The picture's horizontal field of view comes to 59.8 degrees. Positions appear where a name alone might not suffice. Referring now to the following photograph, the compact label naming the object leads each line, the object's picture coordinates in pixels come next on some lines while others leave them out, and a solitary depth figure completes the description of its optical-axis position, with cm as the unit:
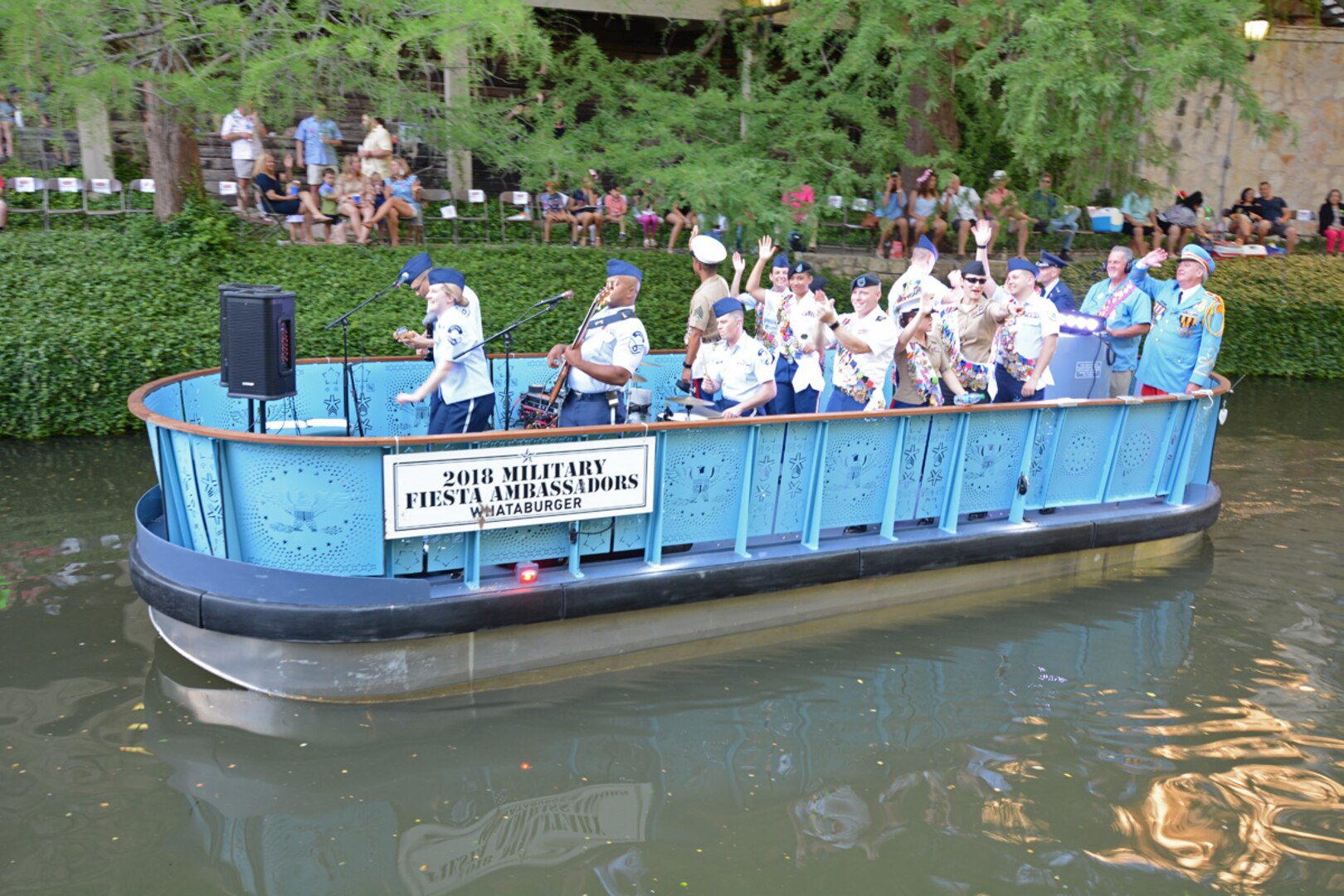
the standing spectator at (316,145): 1555
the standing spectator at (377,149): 1545
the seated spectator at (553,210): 1678
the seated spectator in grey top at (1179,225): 2064
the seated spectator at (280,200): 1505
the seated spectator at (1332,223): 2241
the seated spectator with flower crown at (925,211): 1677
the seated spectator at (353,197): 1516
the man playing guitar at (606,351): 655
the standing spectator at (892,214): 1722
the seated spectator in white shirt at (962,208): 1532
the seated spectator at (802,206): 1345
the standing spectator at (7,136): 1518
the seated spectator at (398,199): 1523
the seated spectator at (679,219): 1655
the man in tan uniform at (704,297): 818
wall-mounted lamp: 1997
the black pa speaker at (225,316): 622
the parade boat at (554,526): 581
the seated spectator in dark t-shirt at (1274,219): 2189
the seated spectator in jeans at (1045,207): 1636
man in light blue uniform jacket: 884
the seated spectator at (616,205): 1722
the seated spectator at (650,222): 1650
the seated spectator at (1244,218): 2159
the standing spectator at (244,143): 1502
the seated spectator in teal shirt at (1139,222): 1947
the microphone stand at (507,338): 677
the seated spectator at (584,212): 1681
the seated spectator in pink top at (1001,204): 1517
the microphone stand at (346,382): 736
